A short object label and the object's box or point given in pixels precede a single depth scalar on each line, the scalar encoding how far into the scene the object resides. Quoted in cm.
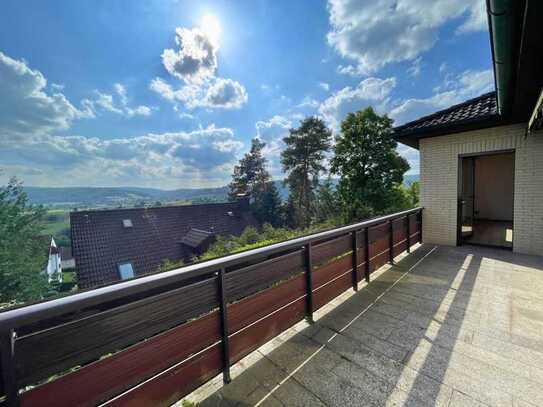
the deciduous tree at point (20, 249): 723
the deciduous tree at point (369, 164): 879
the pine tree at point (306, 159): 1816
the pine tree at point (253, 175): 2669
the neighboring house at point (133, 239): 1005
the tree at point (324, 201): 1621
